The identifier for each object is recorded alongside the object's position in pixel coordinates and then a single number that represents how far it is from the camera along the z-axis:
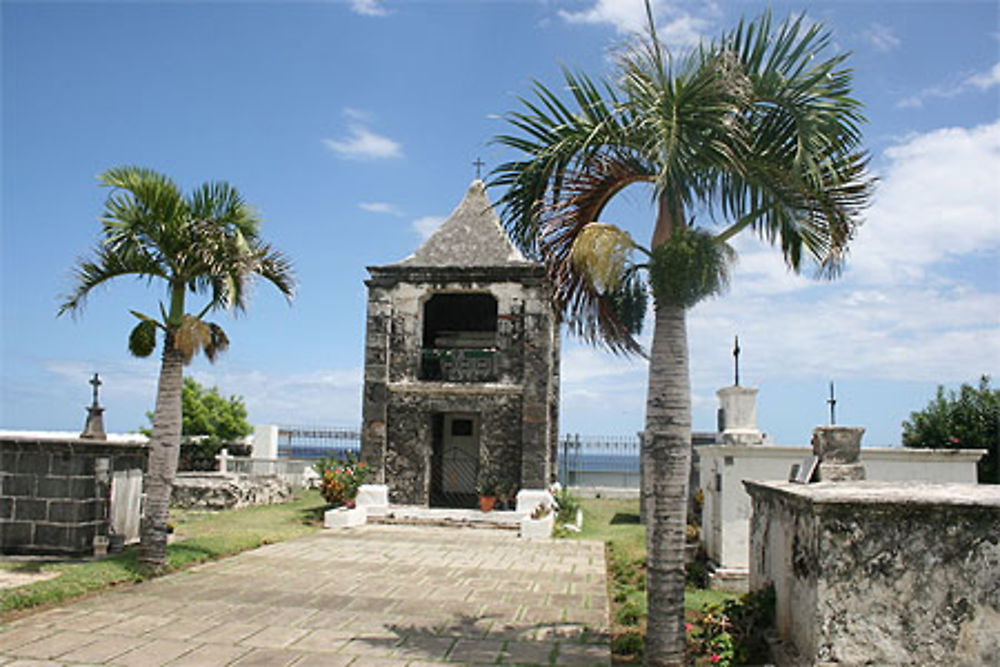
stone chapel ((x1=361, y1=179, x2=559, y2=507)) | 17.09
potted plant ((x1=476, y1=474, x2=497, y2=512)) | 16.59
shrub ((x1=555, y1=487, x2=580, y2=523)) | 16.39
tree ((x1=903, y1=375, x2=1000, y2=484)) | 14.61
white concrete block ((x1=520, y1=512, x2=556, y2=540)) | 14.62
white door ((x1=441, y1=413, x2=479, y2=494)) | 19.69
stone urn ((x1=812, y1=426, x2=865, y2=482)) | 6.77
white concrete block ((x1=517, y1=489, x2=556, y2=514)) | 16.15
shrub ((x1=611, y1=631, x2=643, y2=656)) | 6.73
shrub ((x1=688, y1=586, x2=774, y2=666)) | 6.00
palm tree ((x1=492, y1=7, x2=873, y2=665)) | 6.07
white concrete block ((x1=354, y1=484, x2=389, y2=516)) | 16.52
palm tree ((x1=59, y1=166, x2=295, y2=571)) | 9.75
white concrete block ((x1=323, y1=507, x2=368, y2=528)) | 15.45
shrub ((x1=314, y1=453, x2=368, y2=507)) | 17.00
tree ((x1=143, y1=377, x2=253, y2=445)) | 24.28
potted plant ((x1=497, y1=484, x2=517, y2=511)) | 16.84
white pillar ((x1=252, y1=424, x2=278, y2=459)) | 23.50
